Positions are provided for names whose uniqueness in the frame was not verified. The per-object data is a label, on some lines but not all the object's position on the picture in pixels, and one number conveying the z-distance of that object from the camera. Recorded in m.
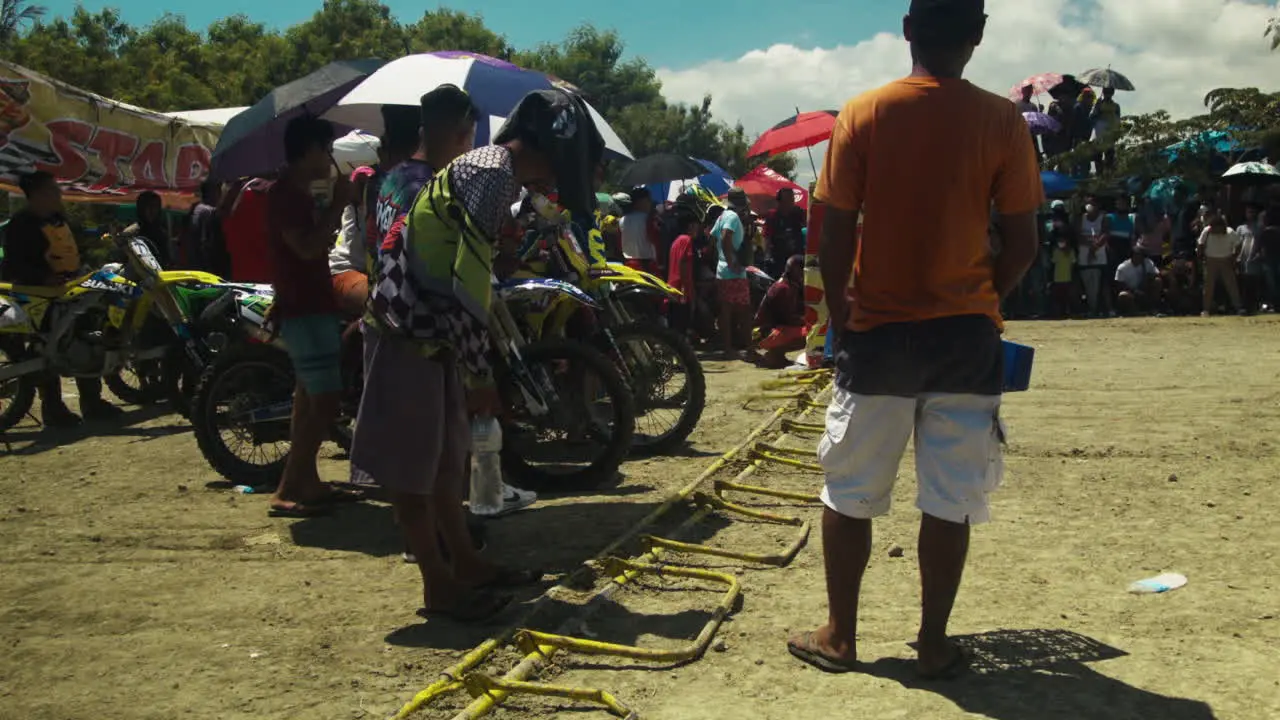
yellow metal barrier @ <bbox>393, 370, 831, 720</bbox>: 3.38
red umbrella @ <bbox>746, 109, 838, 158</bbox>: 16.39
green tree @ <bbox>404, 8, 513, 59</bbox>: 69.50
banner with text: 12.04
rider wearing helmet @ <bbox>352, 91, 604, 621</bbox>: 3.93
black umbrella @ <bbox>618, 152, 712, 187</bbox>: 16.89
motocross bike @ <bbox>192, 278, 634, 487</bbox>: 6.29
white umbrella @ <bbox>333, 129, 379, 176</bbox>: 9.38
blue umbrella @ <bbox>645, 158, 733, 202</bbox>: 21.17
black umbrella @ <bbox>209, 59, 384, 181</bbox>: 8.71
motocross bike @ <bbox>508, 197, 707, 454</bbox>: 7.19
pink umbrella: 19.61
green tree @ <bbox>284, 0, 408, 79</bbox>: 51.53
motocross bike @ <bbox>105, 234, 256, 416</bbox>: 8.53
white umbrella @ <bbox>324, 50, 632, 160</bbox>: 7.98
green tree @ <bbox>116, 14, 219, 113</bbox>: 35.62
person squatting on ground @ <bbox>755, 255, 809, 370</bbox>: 12.13
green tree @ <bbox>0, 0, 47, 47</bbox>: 31.95
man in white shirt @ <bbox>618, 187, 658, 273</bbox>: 14.45
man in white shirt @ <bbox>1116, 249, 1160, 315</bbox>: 17.53
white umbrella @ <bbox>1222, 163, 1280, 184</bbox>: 16.83
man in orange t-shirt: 3.35
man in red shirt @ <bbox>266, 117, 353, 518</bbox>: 5.78
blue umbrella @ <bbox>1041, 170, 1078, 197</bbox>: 18.27
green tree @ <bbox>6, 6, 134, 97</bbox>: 33.18
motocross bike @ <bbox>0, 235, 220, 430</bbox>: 8.87
